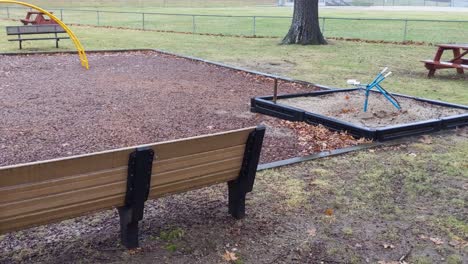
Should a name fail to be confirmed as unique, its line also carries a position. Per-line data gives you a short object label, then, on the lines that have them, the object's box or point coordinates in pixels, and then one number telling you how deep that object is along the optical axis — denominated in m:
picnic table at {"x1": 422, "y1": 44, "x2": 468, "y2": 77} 12.17
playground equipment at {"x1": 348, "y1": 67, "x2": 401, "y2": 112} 7.19
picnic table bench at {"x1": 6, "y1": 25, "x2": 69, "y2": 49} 15.72
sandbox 6.97
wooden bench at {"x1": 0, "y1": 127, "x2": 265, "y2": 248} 3.06
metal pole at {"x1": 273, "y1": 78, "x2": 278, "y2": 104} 8.09
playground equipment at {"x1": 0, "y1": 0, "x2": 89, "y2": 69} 12.58
